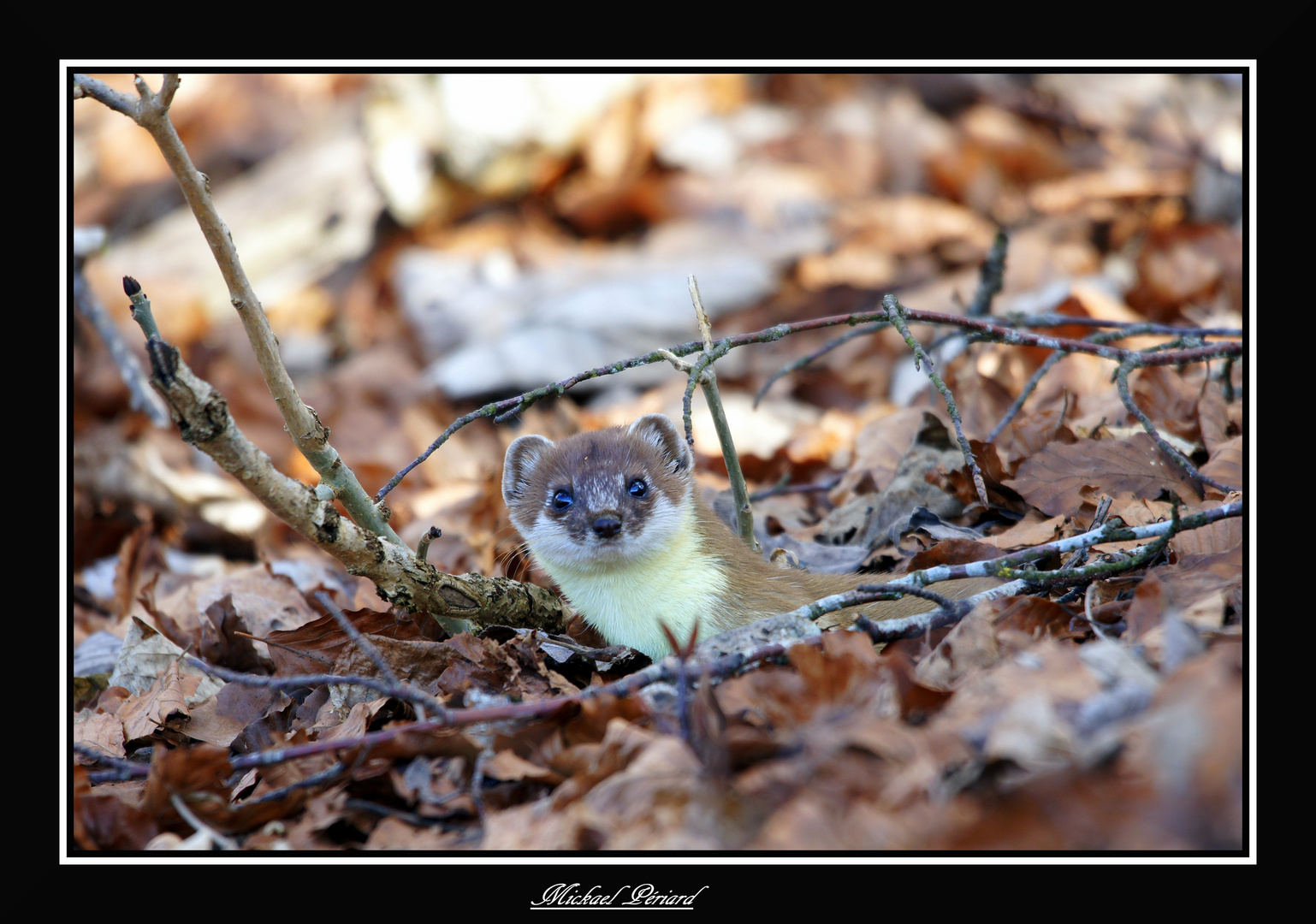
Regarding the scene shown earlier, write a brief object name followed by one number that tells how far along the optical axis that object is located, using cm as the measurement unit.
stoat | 421
